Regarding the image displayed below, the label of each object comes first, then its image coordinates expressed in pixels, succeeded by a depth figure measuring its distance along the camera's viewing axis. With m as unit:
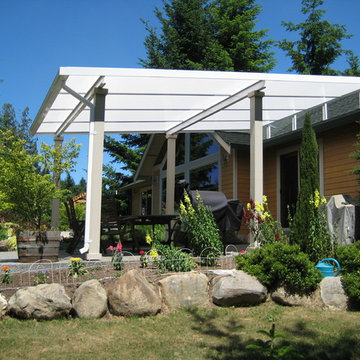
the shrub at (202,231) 6.02
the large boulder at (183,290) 4.77
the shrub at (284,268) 4.79
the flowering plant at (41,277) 4.88
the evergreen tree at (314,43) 23.22
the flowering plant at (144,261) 5.71
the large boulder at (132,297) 4.44
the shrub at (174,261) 5.43
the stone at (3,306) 4.30
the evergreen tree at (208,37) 23.22
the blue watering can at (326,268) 5.00
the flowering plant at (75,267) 5.31
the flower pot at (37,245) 6.04
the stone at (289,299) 4.77
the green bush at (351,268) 4.55
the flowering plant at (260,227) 6.04
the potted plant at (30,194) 6.07
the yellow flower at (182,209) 6.21
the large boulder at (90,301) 4.39
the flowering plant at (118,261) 5.59
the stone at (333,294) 4.63
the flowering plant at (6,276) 4.95
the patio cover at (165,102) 6.60
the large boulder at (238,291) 4.78
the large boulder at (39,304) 4.27
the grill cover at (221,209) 6.81
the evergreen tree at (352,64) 22.52
